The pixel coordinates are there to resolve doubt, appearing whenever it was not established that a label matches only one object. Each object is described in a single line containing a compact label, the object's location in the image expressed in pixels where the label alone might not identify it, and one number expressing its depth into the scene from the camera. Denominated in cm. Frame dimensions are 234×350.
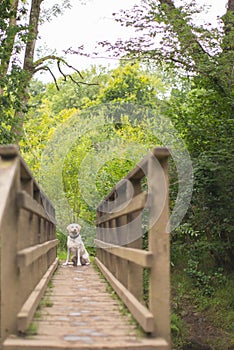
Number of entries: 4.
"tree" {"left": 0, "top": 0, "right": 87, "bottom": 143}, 1027
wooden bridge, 345
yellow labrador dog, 980
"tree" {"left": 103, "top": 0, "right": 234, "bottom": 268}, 968
